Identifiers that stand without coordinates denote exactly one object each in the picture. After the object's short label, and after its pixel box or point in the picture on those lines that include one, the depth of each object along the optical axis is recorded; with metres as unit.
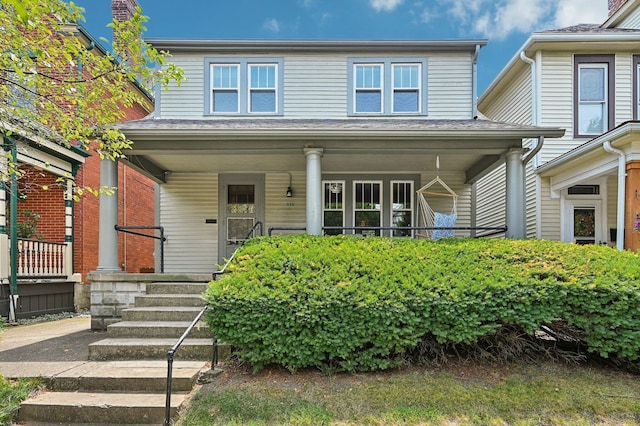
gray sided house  8.98
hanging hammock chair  7.61
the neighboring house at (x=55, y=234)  7.82
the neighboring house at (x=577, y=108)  8.87
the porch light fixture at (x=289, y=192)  9.11
